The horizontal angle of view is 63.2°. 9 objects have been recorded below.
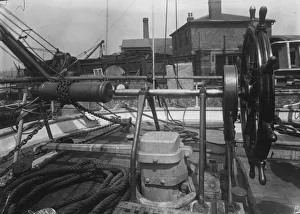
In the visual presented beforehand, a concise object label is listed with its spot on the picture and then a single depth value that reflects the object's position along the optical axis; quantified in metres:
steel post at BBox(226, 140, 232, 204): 1.82
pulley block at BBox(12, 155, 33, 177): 2.49
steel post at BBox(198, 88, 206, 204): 1.80
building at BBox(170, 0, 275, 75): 30.08
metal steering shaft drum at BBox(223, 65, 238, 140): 1.81
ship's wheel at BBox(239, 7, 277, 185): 1.50
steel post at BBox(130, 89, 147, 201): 1.88
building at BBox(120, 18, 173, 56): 37.07
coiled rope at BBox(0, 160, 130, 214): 1.89
